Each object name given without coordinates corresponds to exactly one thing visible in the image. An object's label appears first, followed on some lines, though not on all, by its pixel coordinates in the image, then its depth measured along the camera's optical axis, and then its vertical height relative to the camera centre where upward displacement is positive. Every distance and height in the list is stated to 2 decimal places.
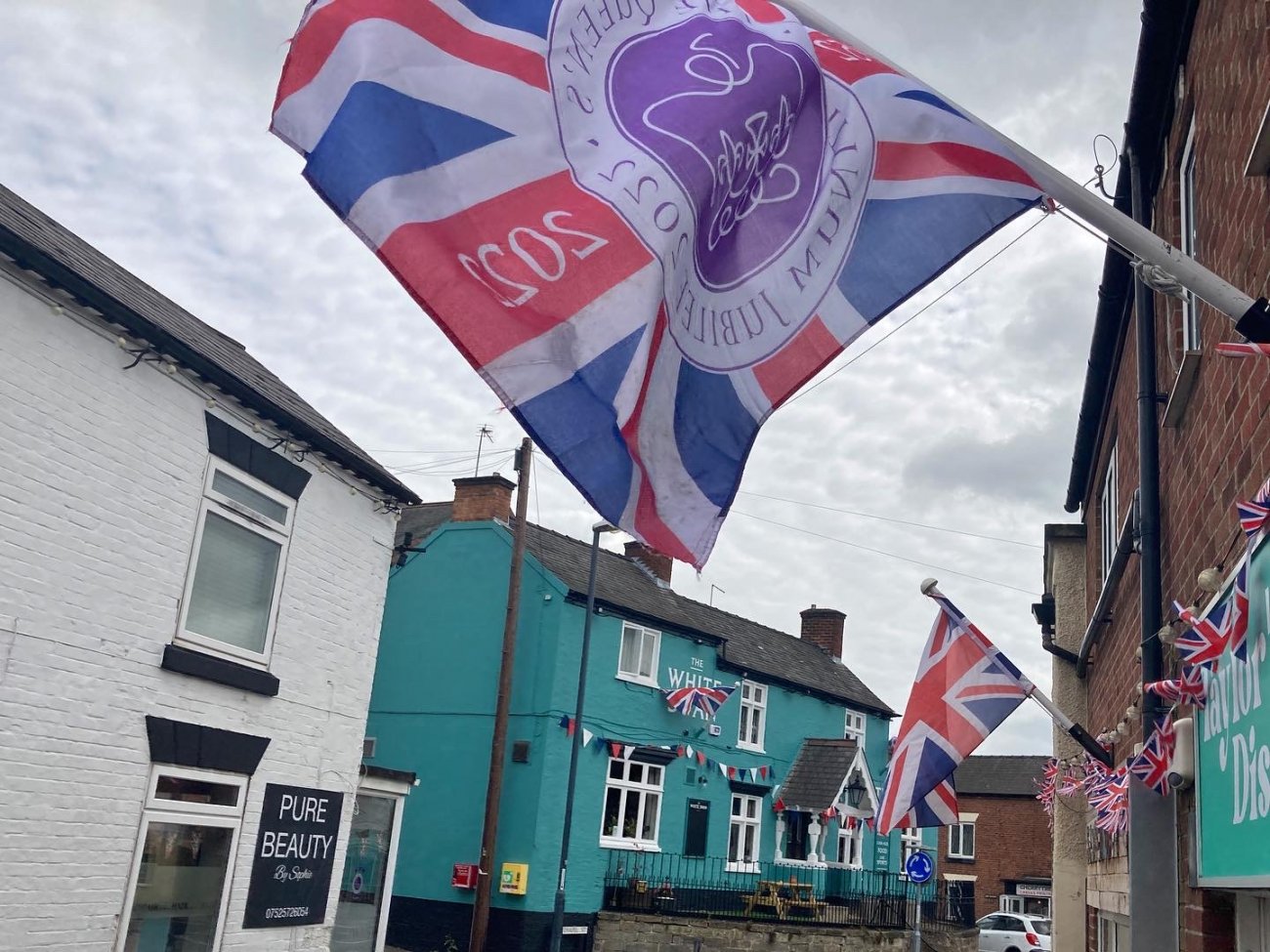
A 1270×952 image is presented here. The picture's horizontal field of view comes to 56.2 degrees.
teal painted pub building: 24.22 +1.65
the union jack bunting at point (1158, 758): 4.80 +0.43
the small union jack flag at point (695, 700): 26.78 +2.69
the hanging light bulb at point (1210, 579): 3.88 +0.92
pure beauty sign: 12.01 -0.71
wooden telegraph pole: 22.36 +1.22
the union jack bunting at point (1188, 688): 4.20 +0.63
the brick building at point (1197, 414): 3.68 +1.85
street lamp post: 21.52 +1.09
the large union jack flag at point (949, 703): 8.02 +0.97
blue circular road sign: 19.17 -0.35
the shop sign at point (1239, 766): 3.17 +0.31
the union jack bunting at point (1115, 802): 5.62 +0.28
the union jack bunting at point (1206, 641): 3.66 +0.69
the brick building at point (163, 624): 9.30 +1.35
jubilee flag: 3.71 +1.99
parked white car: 35.28 -2.30
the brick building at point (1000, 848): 45.25 +0.18
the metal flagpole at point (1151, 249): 3.19 +1.69
